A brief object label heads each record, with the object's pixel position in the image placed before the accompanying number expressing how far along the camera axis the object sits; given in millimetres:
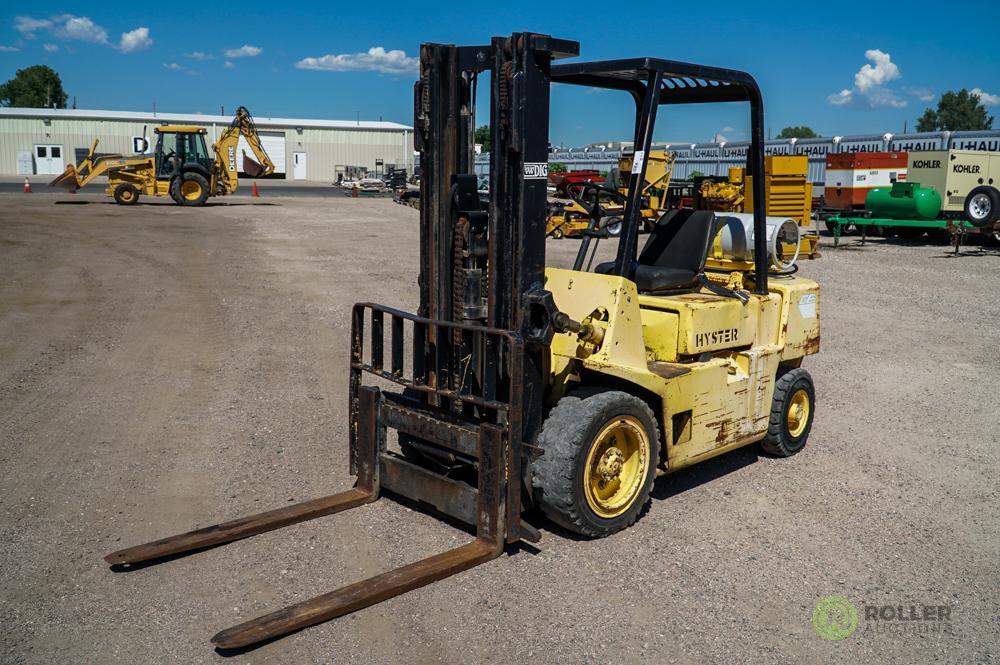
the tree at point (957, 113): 89000
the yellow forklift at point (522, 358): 4828
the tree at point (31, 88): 102250
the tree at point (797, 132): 96606
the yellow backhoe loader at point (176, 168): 30625
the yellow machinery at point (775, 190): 21359
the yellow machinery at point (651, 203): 21625
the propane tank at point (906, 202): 23578
